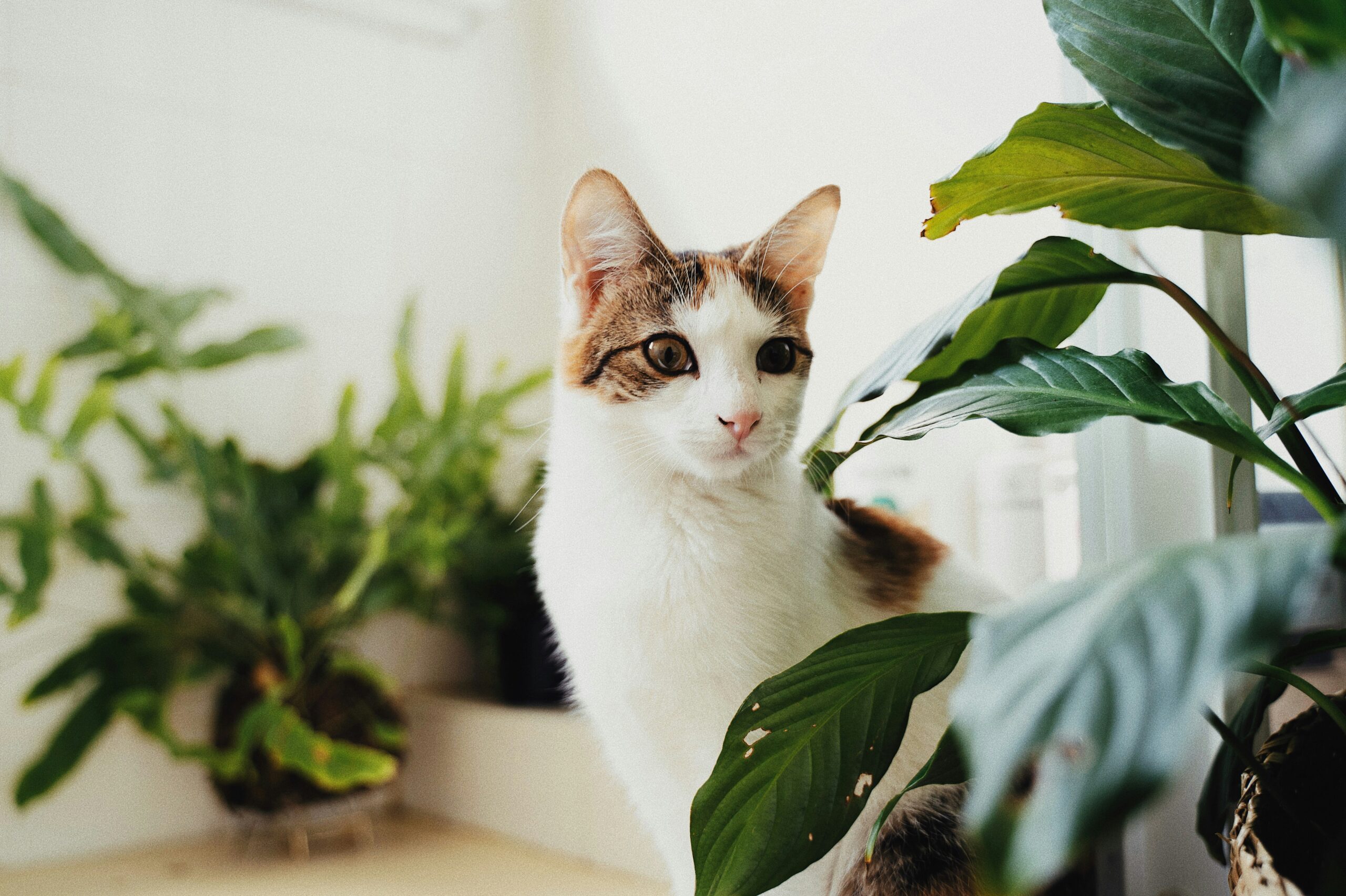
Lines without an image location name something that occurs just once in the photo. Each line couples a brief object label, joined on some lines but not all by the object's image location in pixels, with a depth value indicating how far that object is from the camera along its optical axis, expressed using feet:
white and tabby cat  1.38
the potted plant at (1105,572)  0.70
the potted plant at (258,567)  2.07
